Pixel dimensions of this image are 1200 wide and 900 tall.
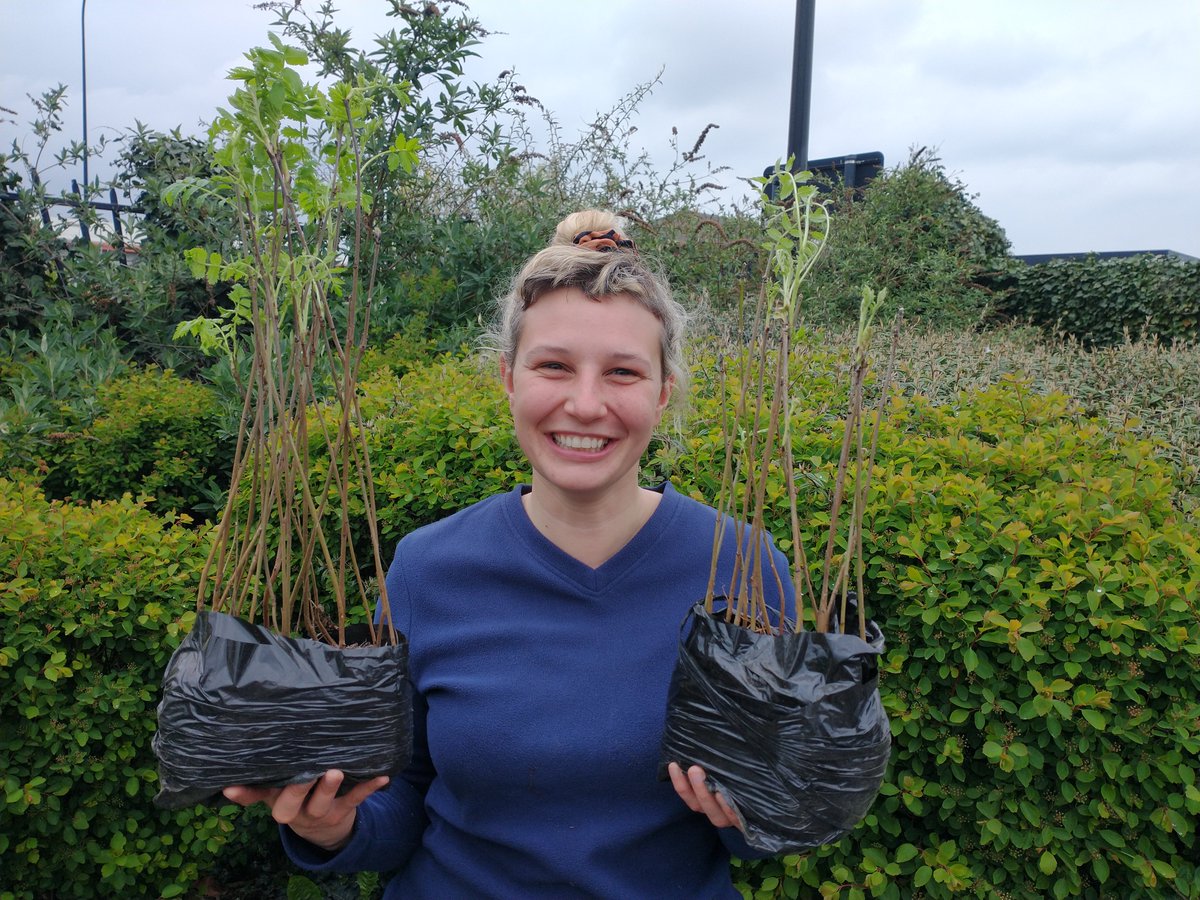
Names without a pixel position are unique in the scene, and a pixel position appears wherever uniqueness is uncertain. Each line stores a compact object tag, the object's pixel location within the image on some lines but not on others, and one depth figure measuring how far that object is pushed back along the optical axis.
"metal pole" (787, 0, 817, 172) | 6.29
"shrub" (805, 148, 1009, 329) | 7.36
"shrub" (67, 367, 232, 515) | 3.92
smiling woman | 1.59
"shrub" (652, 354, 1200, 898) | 2.04
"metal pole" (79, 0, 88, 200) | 5.22
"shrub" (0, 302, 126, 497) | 3.69
